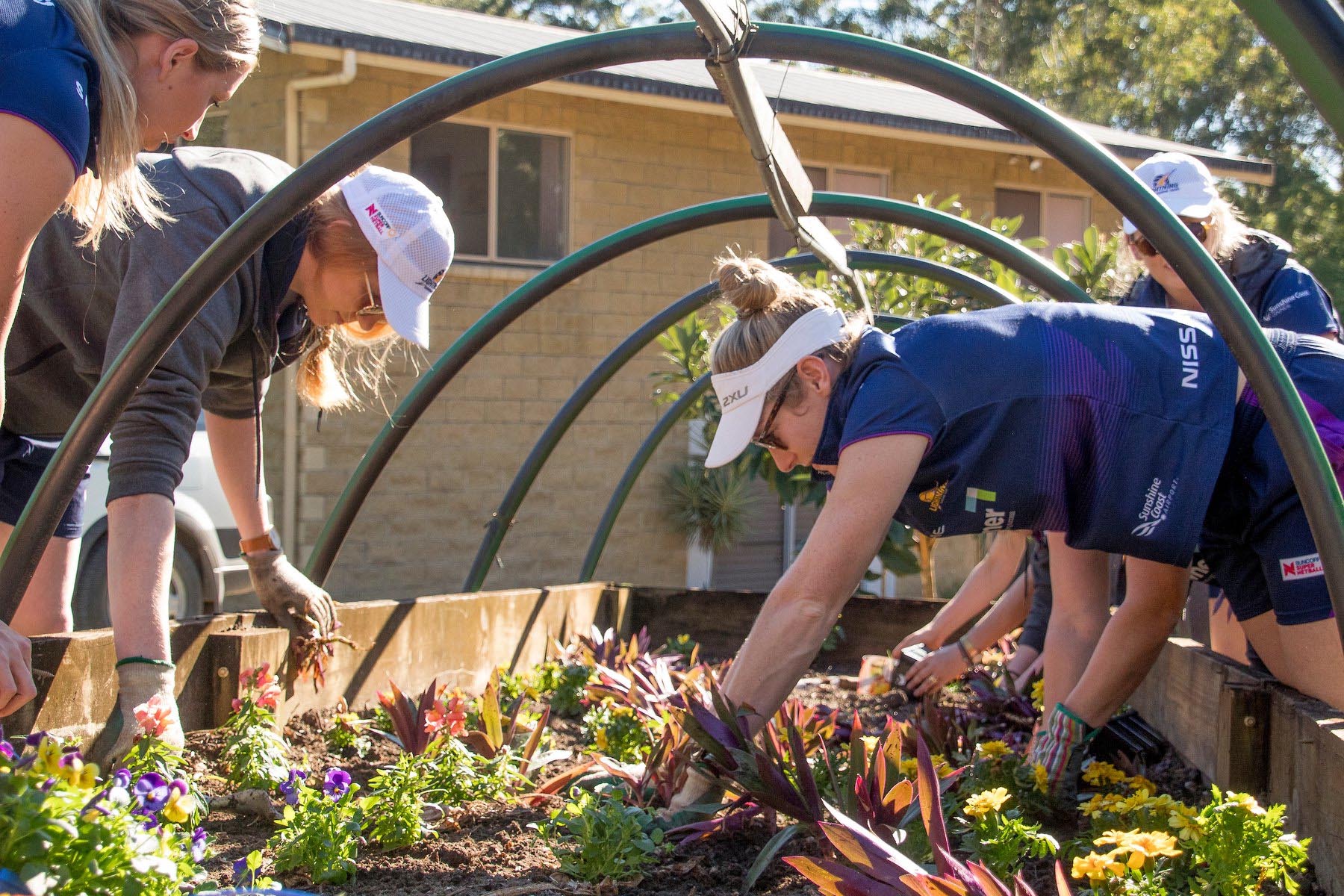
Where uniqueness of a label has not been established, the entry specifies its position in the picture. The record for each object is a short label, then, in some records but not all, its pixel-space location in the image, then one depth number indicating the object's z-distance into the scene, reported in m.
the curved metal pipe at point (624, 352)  4.63
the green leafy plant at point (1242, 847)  1.96
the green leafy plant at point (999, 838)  2.08
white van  6.81
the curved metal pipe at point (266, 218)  2.17
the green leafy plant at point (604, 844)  2.18
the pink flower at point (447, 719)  2.87
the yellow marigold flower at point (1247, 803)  1.95
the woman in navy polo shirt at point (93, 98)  1.65
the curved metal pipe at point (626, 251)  3.97
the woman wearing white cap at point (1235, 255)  3.26
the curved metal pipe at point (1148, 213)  2.03
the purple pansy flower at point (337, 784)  2.18
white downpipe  8.65
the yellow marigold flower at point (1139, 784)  2.49
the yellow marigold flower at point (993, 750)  2.93
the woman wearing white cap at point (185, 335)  2.33
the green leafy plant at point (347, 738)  3.23
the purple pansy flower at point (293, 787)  2.21
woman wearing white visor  2.27
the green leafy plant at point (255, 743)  2.63
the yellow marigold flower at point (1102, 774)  2.76
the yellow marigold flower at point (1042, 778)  2.74
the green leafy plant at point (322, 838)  2.14
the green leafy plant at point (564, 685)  4.04
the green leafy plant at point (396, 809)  2.37
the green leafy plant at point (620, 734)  3.23
